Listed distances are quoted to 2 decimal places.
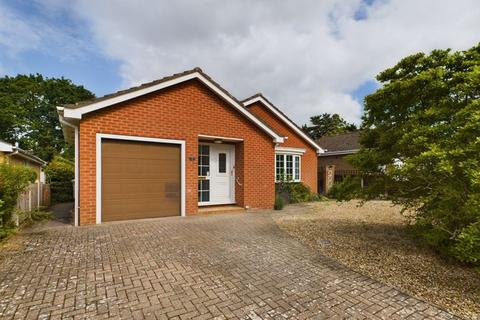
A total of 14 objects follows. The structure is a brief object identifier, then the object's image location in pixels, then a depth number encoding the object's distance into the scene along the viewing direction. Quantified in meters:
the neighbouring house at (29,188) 7.90
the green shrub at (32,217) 6.50
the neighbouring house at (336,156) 18.30
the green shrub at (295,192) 13.34
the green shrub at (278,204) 10.53
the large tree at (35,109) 30.15
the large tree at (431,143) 3.89
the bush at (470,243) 3.27
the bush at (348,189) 6.06
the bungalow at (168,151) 7.16
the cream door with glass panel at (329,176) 17.62
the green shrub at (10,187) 5.12
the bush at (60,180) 15.06
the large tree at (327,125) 46.42
